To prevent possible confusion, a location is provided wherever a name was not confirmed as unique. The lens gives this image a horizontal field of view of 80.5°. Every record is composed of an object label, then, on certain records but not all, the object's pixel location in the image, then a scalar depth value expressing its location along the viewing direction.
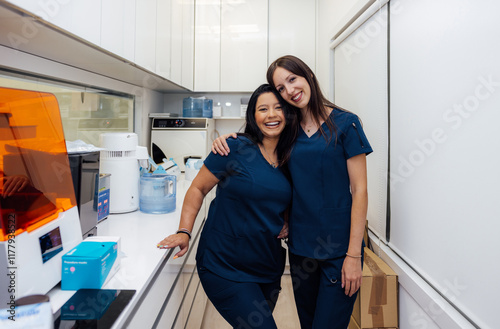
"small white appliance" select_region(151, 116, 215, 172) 2.90
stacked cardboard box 1.51
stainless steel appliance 1.09
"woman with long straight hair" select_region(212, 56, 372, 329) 1.25
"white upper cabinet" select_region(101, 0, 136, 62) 1.33
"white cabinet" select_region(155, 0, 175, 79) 2.05
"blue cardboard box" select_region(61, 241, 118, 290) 0.83
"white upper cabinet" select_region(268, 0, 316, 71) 3.09
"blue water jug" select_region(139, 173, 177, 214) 1.63
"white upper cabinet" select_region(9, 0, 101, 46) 0.93
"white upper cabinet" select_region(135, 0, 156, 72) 1.69
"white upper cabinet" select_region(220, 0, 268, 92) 3.14
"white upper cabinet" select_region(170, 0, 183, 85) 2.40
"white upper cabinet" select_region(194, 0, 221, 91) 3.11
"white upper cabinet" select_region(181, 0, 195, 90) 2.72
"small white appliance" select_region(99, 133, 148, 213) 1.56
